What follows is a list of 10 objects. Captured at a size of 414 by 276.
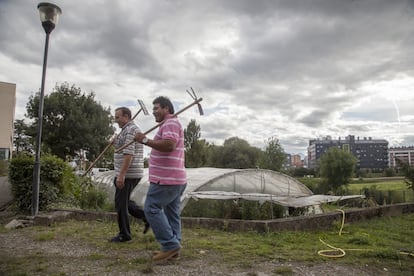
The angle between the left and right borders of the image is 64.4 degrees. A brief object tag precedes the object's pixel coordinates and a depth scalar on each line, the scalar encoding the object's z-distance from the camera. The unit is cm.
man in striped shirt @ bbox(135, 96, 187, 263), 327
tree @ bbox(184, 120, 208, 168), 3200
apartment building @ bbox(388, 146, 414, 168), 13962
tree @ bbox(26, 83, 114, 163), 2188
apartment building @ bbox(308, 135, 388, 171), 13838
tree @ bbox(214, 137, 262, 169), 3647
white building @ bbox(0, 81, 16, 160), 3370
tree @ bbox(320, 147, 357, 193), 2793
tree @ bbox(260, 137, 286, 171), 2675
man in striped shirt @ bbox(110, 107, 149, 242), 402
